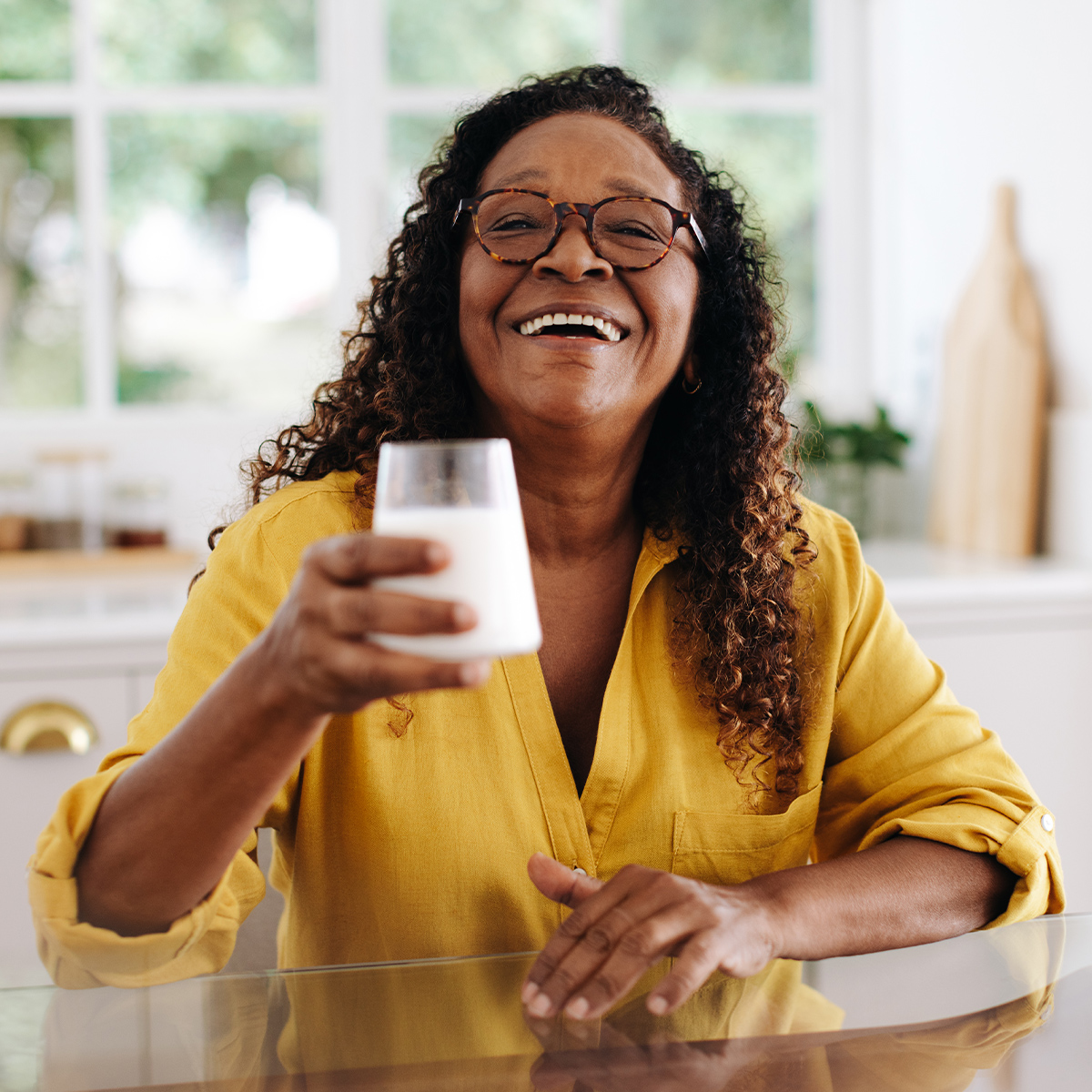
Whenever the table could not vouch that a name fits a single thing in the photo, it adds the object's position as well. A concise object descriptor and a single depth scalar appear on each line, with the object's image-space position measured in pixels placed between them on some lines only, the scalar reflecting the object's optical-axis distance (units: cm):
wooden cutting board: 234
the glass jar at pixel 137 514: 253
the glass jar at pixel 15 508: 246
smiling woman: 90
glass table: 74
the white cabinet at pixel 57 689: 180
